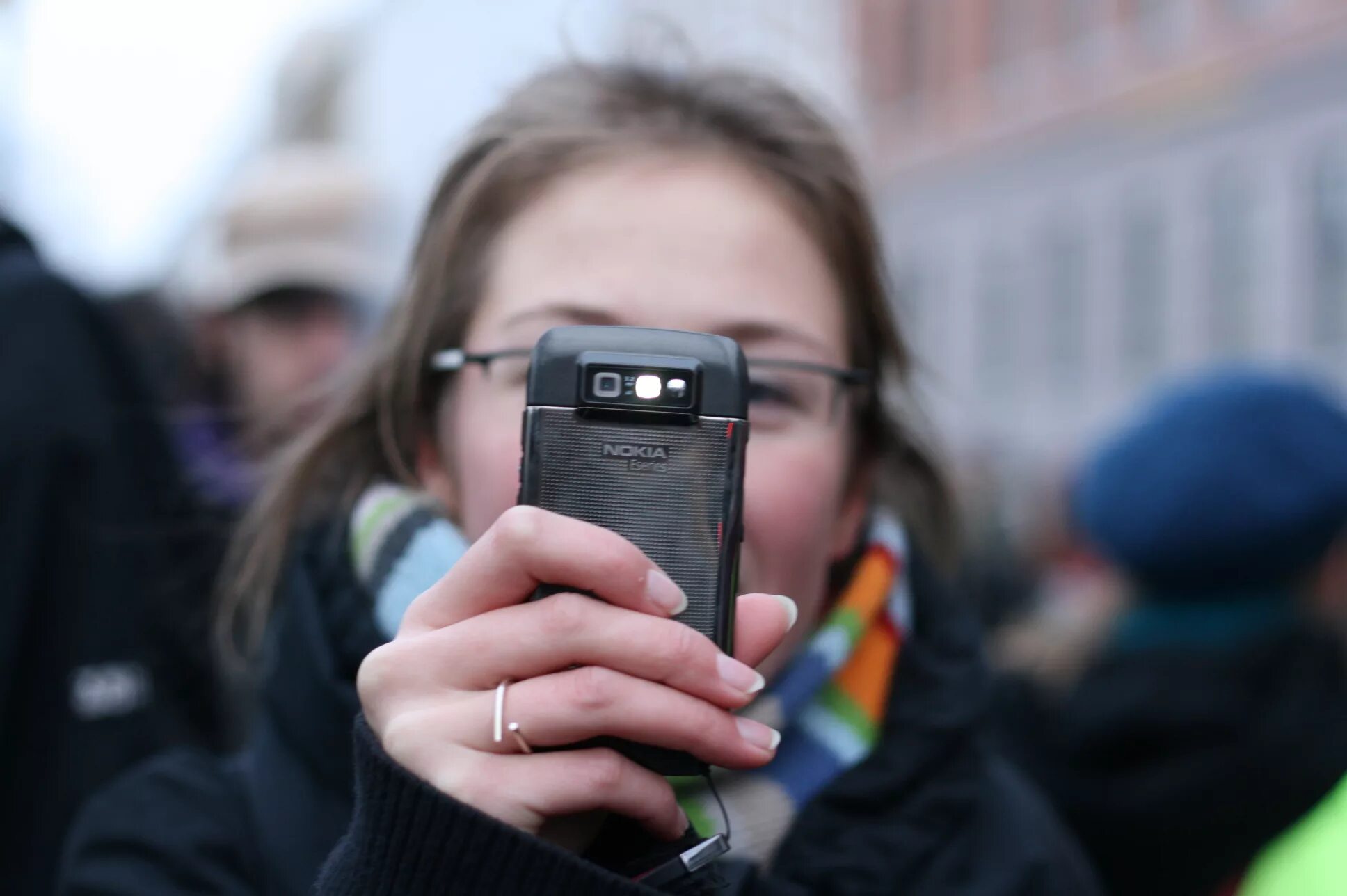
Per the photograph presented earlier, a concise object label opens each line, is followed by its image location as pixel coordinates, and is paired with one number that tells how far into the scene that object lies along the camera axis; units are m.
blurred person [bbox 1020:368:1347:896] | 2.08
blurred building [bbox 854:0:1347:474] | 16.39
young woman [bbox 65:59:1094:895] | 0.87
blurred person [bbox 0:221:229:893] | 1.75
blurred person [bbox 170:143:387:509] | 3.15
